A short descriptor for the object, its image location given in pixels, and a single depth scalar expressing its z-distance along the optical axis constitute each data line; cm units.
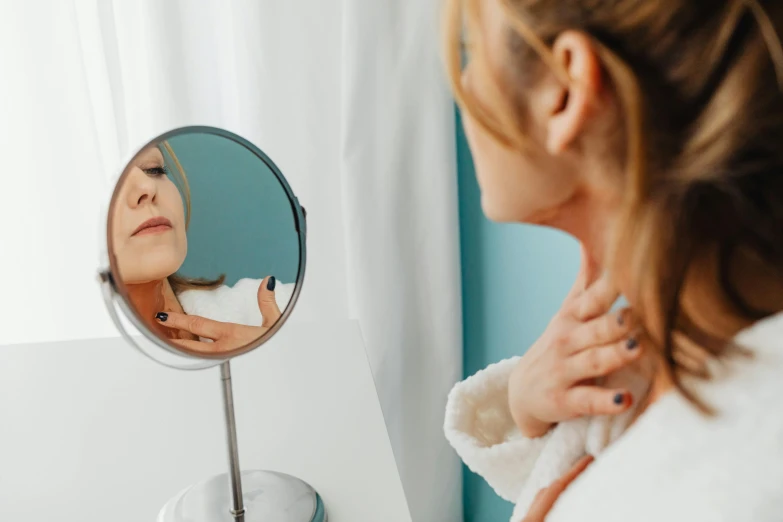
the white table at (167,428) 66
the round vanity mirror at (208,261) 52
